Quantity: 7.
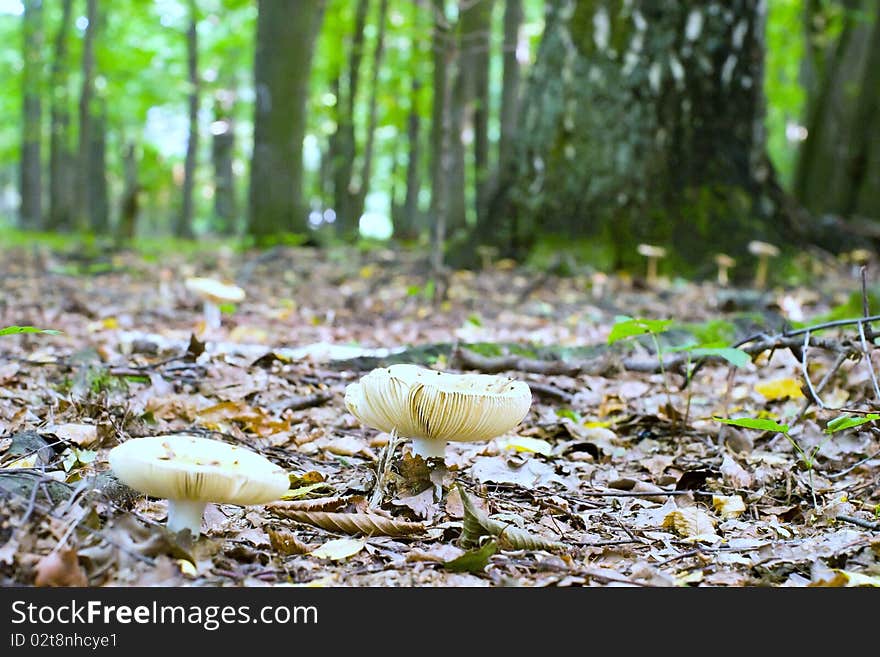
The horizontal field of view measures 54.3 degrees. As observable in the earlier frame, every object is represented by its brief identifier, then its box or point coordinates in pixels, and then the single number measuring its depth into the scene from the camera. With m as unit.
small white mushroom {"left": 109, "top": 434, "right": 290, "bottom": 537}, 1.98
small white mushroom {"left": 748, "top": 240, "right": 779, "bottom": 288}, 8.32
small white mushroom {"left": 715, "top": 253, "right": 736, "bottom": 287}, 8.25
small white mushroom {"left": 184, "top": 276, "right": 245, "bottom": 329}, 5.75
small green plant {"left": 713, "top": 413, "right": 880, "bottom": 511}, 2.60
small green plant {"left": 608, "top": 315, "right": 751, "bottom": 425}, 3.06
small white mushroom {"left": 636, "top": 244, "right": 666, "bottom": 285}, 8.20
